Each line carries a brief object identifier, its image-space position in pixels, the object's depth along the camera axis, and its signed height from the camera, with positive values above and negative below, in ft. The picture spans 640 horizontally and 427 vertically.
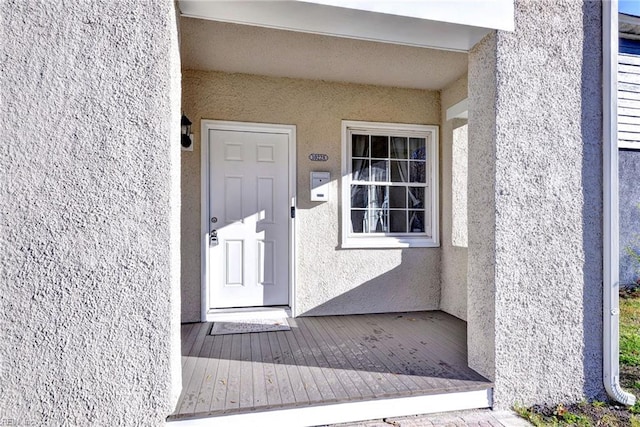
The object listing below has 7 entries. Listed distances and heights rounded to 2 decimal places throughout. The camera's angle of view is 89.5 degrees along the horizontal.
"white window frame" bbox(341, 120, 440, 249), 15.44 +1.17
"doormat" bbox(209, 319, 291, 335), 12.95 -4.78
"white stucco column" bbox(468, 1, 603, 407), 9.06 +0.15
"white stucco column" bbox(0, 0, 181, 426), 6.98 -0.03
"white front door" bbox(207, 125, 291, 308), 14.61 -0.28
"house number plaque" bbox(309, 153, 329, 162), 15.11 +2.58
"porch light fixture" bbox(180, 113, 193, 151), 13.35 +3.23
